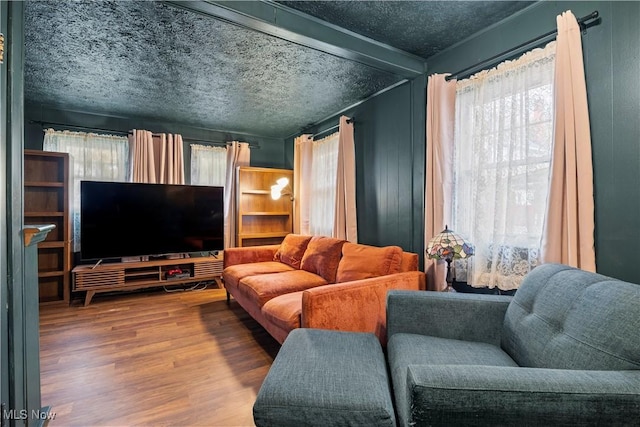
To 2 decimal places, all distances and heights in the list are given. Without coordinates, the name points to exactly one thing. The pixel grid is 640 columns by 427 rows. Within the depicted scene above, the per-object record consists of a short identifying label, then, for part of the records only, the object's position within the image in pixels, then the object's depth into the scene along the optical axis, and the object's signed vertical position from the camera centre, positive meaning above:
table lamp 1.90 -0.23
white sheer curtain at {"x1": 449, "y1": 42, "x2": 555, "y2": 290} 1.72 +0.32
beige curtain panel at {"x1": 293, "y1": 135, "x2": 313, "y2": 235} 4.04 +0.49
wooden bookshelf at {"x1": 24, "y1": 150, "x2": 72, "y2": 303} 3.28 +0.04
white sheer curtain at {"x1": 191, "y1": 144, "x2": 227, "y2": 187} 4.27 +0.75
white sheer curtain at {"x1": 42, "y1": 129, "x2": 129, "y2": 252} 3.54 +0.77
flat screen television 3.37 -0.05
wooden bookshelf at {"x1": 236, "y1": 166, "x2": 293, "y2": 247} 4.31 +0.09
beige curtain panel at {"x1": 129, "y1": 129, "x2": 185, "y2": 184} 3.80 +0.78
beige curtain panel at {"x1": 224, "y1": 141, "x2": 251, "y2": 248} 4.35 +0.29
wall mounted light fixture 4.31 +0.41
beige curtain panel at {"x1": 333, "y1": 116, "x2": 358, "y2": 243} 3.19 +0.31
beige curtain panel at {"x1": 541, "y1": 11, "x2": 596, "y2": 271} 1.51 +0.25
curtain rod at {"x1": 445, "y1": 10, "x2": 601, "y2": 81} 1.52 +1.02
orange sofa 1.81 -0.57
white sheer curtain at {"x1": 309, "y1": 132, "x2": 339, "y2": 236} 3.64 +0.38
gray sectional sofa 0.80 -0.54
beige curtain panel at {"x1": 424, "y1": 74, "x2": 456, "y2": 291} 2.21 +0.40
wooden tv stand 3.30 -0.72
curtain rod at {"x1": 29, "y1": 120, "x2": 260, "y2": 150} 3.45 +1.11
